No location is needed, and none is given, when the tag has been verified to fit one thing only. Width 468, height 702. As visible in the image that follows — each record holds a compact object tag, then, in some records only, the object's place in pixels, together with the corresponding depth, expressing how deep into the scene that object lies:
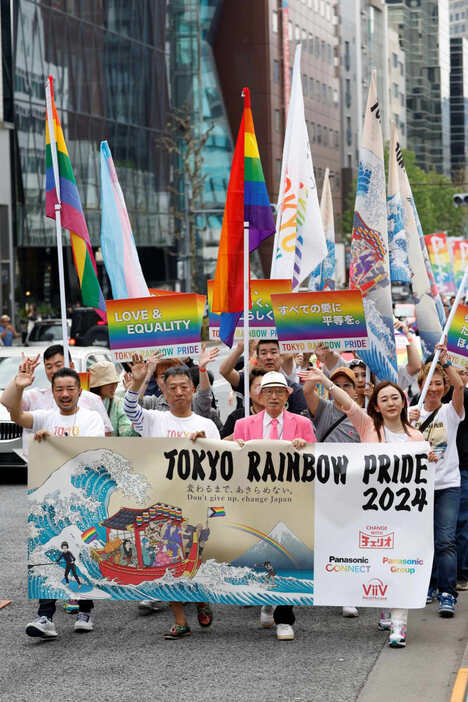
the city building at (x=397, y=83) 139.00
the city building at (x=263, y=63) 82.00
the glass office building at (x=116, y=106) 55.34
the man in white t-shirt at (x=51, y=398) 9.38
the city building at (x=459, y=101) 183.62
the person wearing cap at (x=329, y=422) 8.81
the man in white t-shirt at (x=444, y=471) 8.41
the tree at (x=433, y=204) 87.44
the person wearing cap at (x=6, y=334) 33.92
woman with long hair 8.15
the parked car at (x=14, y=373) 16.03
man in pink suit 8.27
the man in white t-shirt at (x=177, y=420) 8.16
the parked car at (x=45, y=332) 34.03
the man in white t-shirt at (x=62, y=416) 8.23
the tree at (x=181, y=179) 65.19
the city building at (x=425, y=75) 161.00
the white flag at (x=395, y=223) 12.98
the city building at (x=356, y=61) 111.25
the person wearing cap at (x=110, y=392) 10.45
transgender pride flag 12.04
